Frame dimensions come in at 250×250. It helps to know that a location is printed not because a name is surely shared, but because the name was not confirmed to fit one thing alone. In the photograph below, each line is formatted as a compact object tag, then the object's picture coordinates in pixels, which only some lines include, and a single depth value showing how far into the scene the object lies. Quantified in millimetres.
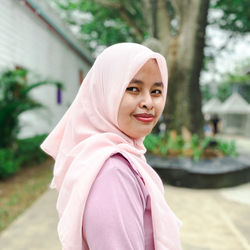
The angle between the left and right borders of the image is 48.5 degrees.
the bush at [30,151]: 6065
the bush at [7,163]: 5031
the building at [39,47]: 6008
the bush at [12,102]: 5180
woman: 838
